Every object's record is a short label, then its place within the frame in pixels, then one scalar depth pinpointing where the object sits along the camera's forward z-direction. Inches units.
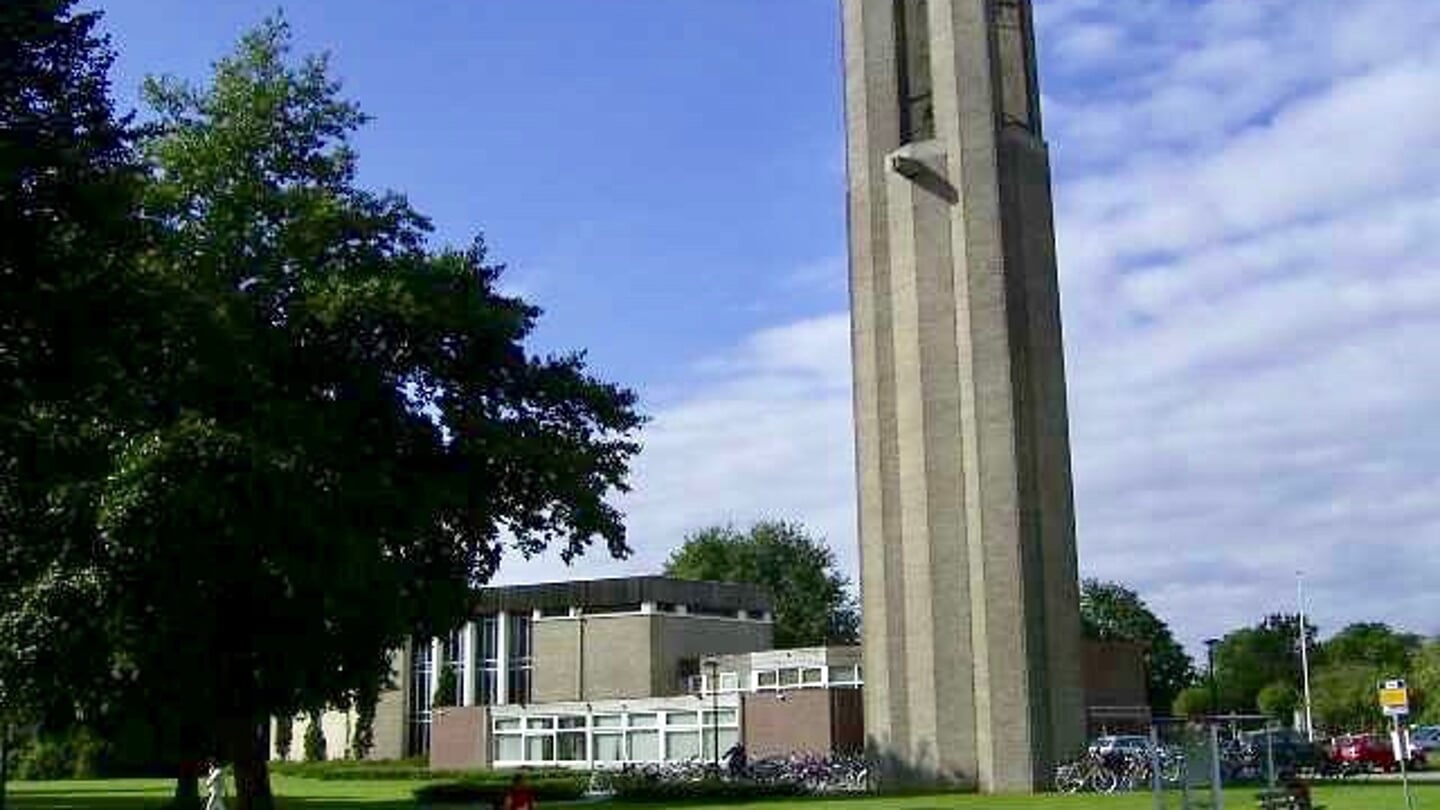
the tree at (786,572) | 4808.6
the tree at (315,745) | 3540.4
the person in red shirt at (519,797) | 1110.4
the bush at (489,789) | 1972.2
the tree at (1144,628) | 4859.7
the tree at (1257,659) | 4990.2
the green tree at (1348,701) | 3543.3
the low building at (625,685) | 2544.3
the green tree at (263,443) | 1131.9
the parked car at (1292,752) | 1822.1
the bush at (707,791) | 1890.5
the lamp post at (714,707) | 2551.7
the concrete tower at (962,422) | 1854.1
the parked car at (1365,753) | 2057.1
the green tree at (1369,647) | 4084.6
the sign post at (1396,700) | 1026.1
